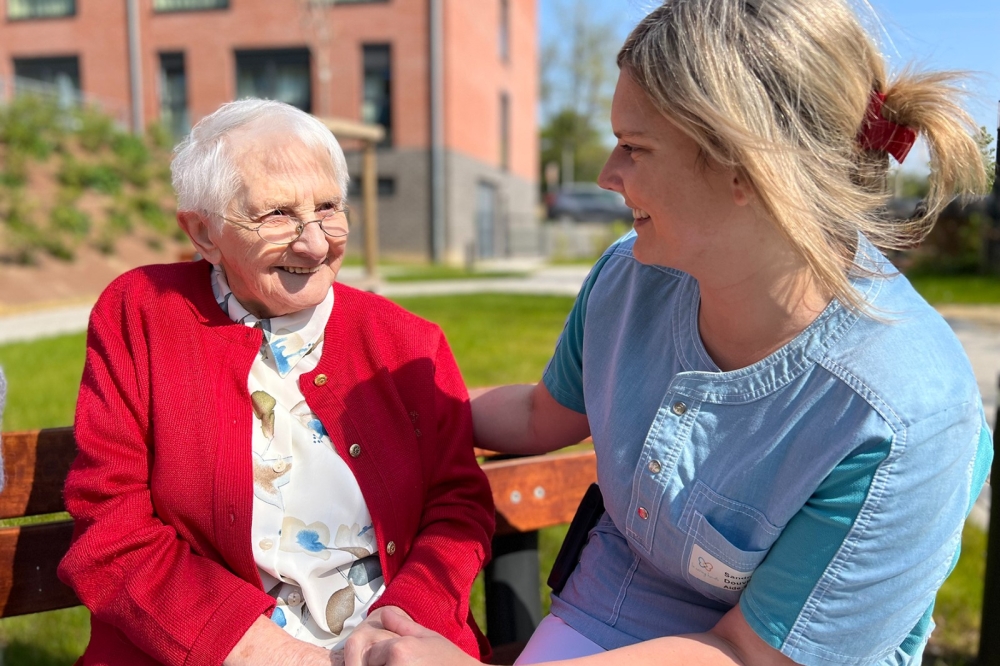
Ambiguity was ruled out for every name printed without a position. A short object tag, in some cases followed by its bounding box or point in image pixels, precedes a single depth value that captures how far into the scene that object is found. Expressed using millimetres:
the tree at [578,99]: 45438
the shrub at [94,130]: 15195
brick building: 21031
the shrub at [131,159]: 15266
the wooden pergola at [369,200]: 10484
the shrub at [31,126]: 13367
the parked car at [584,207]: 32250
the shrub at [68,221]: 12695
